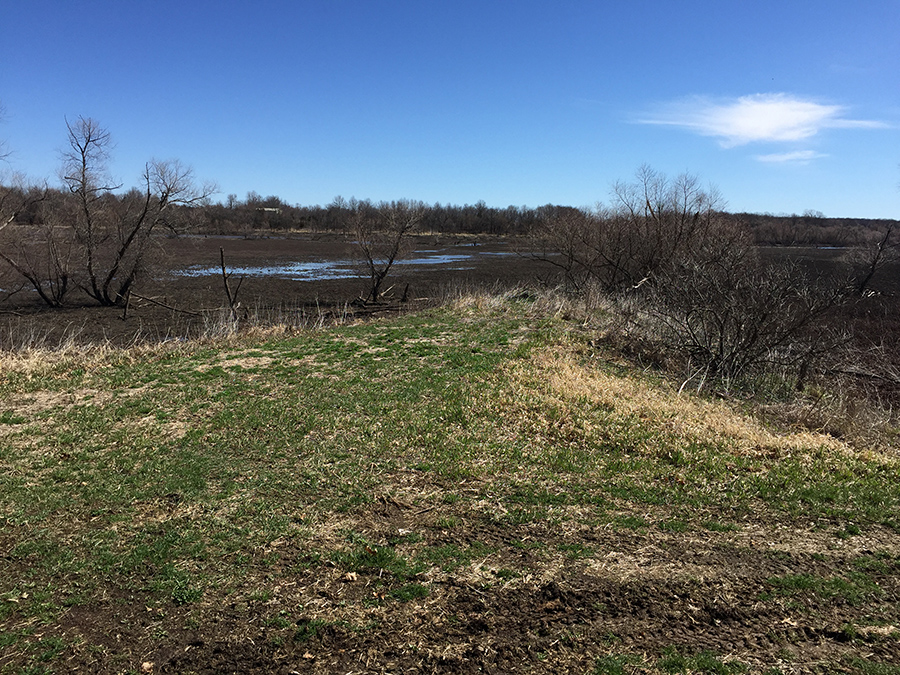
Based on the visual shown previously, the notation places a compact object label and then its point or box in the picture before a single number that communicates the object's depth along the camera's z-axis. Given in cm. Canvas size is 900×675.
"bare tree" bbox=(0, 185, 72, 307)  2503
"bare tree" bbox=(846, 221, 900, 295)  4631
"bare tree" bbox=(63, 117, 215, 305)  2509
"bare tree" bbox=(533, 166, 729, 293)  2519
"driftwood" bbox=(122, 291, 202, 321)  2332
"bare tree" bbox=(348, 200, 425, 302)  2766
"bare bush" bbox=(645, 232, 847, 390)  1241
